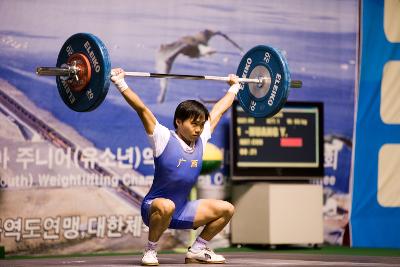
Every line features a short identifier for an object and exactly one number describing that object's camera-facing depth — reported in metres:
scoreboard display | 12.86
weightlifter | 8.63
